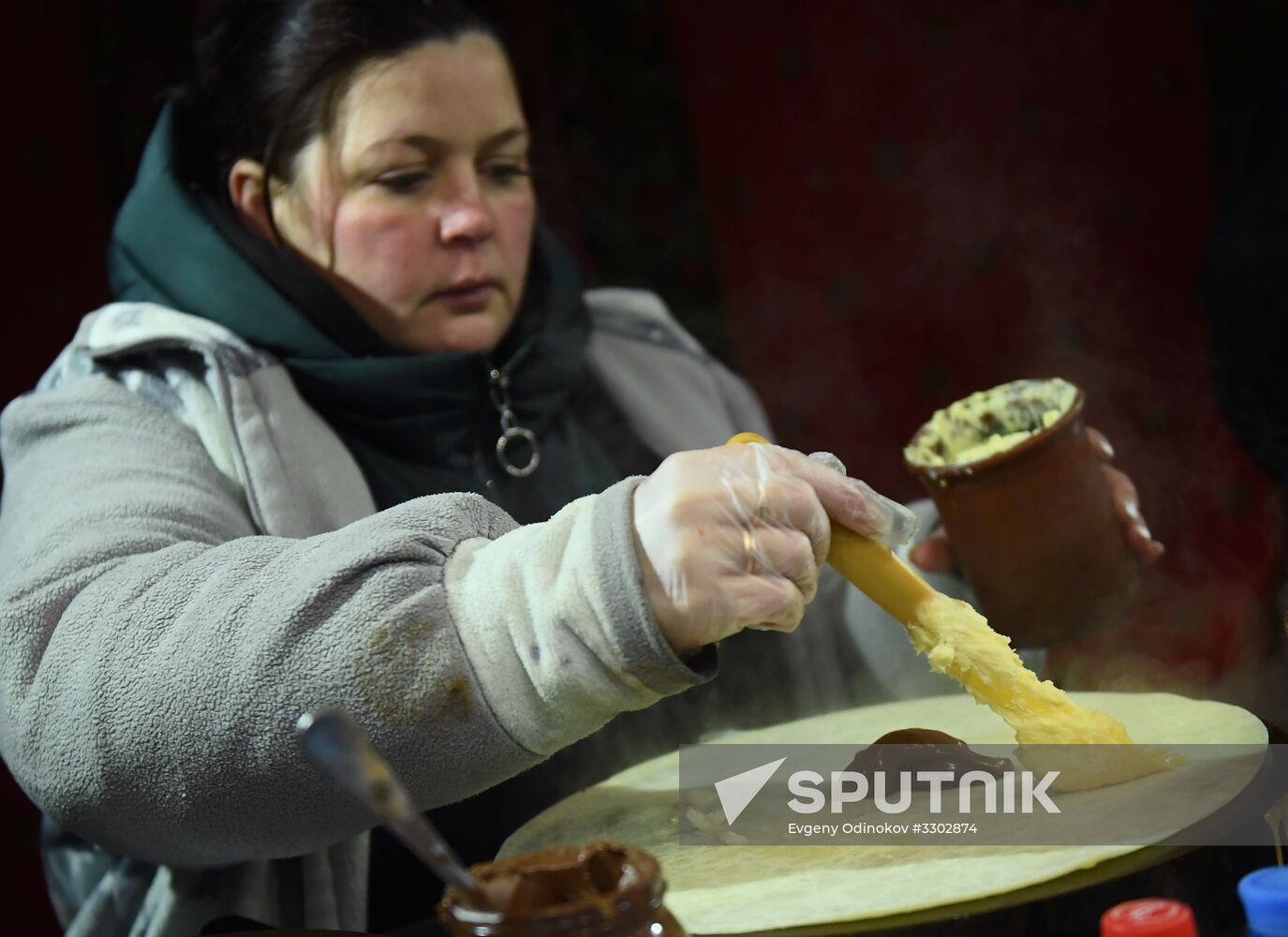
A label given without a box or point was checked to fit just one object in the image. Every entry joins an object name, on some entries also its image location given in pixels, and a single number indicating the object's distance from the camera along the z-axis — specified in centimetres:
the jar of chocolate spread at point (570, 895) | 64
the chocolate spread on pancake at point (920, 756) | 104
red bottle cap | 66
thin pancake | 86
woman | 91
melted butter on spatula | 101
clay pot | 120
